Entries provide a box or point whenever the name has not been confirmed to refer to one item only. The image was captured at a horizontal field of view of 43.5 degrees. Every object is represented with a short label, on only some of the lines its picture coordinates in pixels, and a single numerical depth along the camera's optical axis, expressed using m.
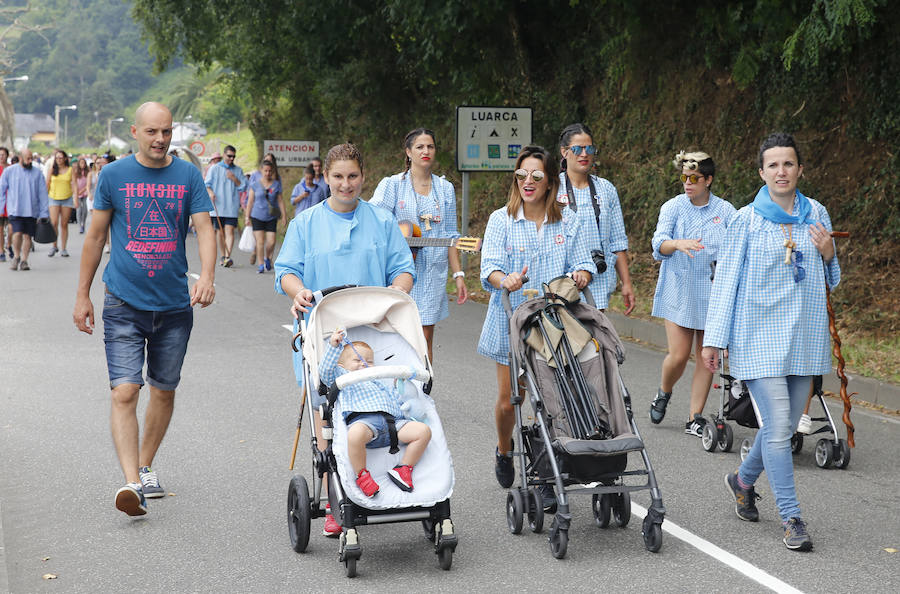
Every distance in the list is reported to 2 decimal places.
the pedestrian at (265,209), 19.27
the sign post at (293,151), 29.38
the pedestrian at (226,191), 19.58
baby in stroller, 4.89
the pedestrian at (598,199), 7.14
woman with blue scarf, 5.40
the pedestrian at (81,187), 31.43
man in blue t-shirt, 5.71
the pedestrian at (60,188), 21.44
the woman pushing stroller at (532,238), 5.99
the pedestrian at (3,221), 20.29
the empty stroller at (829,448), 6.93
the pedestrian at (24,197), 18.52
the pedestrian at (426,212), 7.88
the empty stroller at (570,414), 5.18
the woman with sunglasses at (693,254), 7.63
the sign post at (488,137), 17.06
